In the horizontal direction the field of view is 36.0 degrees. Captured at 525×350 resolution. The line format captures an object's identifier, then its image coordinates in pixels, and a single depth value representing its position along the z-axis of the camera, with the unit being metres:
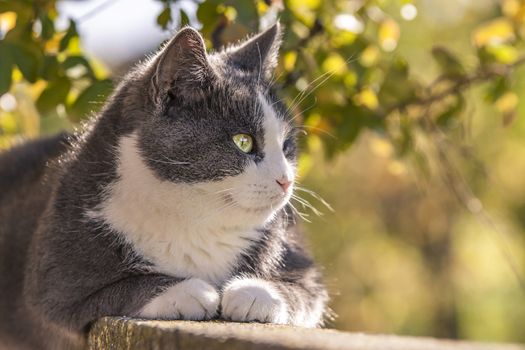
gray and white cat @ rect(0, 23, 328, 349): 2.20
